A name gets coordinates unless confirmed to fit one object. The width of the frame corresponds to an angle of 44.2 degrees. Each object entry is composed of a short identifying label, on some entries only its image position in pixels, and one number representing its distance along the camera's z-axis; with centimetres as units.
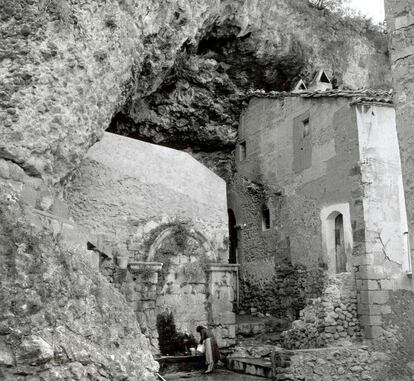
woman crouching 1089
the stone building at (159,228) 1142
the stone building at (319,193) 1165
